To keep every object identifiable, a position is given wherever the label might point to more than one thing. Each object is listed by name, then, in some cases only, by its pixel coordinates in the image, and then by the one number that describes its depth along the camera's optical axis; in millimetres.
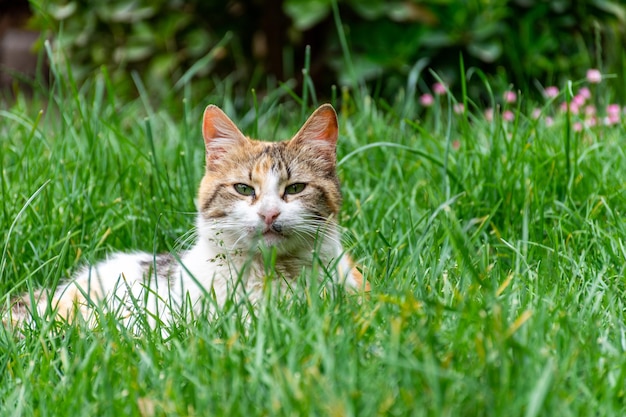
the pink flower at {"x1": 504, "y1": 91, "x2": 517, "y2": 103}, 7988
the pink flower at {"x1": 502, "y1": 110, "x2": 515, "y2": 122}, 8715
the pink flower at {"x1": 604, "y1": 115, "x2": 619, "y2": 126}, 8164
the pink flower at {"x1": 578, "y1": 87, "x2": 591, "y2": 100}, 9164
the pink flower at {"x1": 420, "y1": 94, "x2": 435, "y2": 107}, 9398
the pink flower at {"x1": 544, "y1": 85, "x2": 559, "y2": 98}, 8994
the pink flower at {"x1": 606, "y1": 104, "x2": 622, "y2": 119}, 8469
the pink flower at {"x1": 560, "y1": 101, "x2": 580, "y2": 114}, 8609
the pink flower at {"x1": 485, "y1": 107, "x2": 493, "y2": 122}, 9248
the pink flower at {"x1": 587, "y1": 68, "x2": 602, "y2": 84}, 8179
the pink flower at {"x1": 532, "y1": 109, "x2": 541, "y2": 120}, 8688
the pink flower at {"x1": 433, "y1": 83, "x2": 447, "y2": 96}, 9736
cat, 5574
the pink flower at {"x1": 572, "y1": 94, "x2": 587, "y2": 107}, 8810
